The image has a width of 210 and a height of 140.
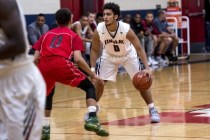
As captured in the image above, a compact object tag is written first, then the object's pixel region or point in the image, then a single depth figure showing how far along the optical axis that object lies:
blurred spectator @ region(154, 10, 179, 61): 18.77
